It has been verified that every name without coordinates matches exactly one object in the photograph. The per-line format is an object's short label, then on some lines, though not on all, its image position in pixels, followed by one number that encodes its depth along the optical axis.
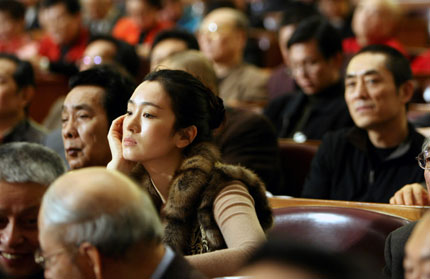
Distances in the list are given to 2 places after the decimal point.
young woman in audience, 3.34
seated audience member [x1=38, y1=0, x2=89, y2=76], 10.80
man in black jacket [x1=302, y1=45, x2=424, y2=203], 4.94
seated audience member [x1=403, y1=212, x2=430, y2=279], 2.00
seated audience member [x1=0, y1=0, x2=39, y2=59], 11.38
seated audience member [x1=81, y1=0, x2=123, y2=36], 12.95
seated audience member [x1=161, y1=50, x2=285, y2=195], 5.35
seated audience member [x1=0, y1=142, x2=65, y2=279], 3.18
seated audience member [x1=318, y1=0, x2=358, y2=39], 11.95
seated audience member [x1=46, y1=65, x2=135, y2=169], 4.39
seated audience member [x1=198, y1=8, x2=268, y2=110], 8.62
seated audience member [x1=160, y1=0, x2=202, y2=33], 12.60
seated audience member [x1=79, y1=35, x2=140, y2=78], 7.45
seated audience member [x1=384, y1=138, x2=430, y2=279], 2.94
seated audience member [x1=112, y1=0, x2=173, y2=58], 11.51
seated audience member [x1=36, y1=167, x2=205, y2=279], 2.28
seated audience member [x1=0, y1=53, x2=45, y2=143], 6.29
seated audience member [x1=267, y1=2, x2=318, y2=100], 8.81
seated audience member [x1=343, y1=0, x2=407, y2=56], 9.32
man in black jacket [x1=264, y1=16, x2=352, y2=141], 6.89
